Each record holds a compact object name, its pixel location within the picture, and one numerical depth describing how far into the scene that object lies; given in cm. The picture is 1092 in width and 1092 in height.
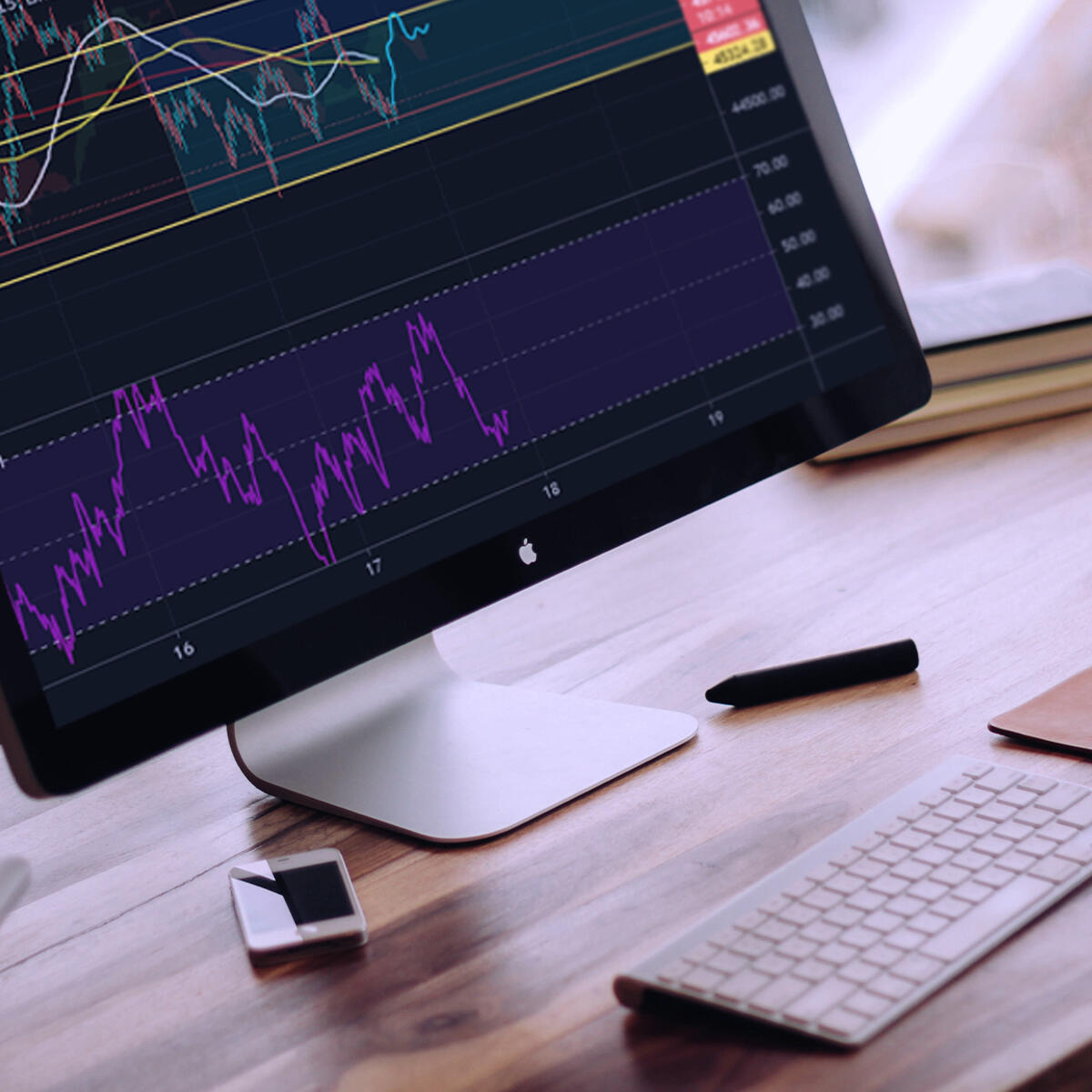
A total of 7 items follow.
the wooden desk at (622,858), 126
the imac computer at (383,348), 140
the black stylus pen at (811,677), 156
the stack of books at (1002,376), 192
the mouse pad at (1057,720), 143
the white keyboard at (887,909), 125
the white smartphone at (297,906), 138
